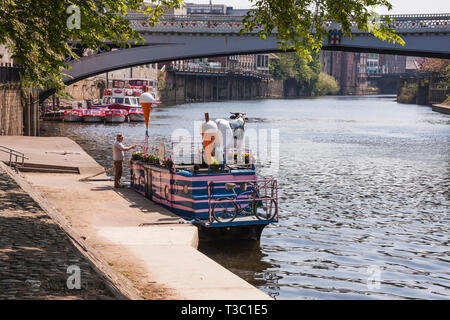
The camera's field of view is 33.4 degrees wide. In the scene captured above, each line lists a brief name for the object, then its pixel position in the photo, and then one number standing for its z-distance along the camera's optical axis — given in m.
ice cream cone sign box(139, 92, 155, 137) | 23.38
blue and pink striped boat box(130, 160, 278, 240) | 18.69
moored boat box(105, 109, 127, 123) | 70.56
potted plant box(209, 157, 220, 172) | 19.81
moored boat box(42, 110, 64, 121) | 72.00
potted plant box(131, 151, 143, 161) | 24.36
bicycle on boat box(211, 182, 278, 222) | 18.72
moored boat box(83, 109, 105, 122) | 70.56
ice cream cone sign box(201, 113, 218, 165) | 19.94
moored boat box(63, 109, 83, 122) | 69.88
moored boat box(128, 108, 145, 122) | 74.88
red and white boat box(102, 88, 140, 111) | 76.31
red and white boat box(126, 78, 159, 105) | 100.75
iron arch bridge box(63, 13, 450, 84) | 54.50
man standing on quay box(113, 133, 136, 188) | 24.81
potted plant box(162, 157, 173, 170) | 20.61
